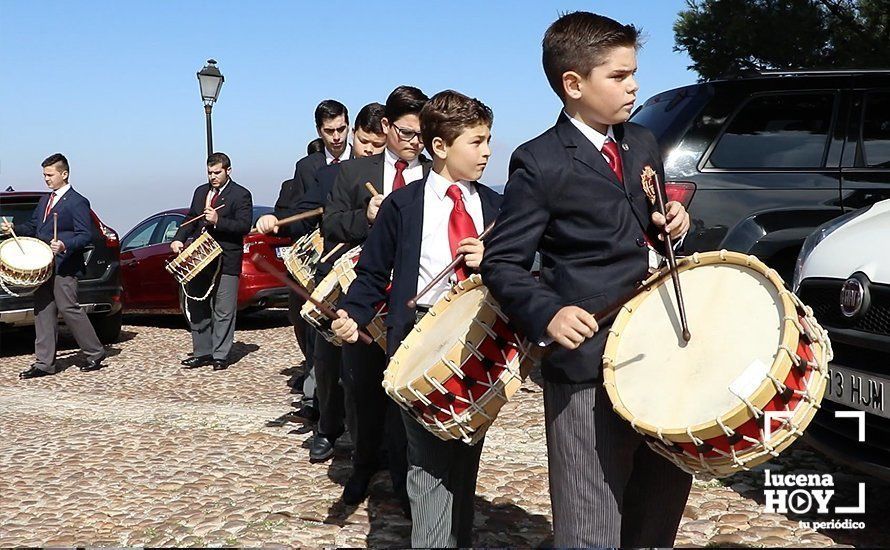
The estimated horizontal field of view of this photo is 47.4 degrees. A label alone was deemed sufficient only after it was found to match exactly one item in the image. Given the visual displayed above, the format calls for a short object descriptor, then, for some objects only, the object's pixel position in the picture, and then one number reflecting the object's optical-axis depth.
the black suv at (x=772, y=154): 5.73
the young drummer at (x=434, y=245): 3.50
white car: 3.88
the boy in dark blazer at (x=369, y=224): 4.69
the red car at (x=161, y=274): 11.70
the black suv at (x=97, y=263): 10.93
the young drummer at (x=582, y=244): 2.70
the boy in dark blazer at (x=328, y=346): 5.38
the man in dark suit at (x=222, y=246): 9.52
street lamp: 15.59
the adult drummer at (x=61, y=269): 9.74
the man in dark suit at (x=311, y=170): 6.64
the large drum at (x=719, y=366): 2.38
